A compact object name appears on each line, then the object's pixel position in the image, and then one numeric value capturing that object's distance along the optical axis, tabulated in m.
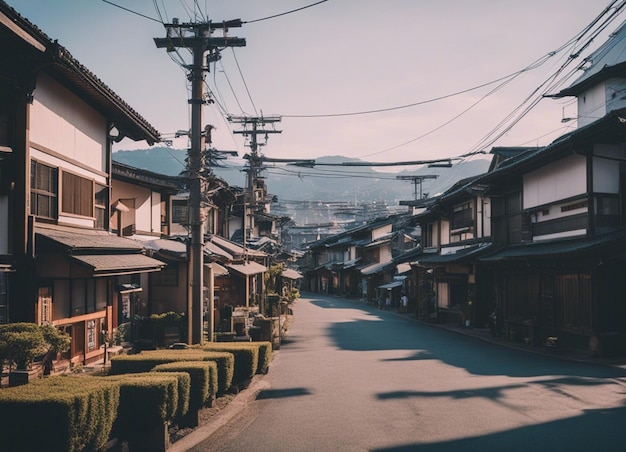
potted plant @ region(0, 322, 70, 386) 10.61
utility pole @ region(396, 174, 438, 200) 60.30
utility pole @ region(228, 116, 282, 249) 49.44
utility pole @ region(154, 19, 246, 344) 15.81
